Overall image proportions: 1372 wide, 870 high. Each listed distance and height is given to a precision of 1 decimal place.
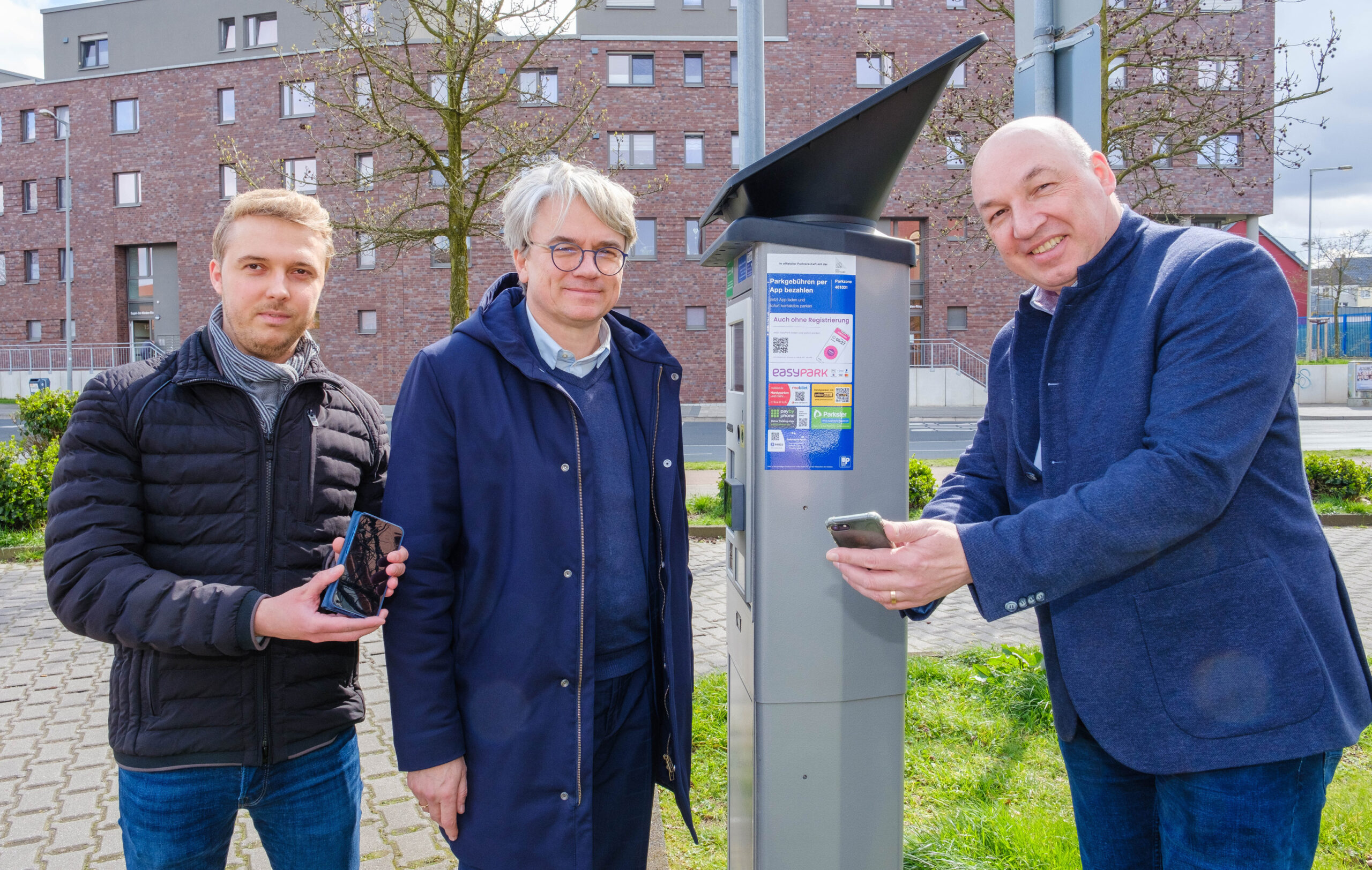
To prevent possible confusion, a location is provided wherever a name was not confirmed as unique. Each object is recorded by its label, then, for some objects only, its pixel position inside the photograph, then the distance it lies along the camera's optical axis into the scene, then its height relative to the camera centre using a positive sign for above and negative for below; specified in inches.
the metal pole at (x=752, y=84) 173.9 +69.2
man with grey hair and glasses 72.9 -13.5
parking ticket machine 93.1 -7.1
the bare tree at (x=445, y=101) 335.6 +134.6
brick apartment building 1126.4 +369.8
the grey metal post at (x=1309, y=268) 1248.8 +211.2
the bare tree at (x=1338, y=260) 1378.0 +248.4
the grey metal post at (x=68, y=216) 987.3 +250.3
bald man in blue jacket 60.6 -9.8
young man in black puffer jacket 67.6 -12.1
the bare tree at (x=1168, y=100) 258.5 +107.9
